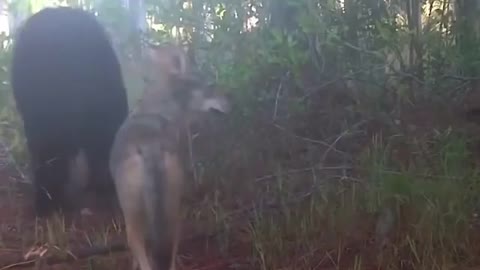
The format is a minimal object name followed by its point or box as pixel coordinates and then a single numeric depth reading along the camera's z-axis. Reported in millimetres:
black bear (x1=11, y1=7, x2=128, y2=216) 4238
